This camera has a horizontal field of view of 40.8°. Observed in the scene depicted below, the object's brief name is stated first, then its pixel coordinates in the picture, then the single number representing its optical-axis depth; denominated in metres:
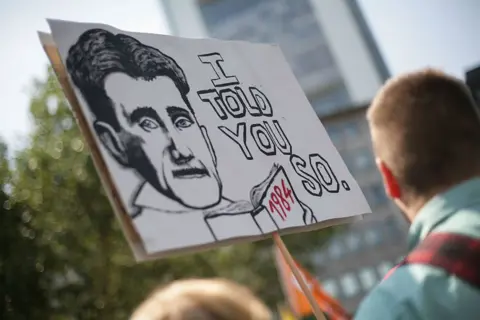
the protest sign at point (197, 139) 1.57
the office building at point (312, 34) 55.50
